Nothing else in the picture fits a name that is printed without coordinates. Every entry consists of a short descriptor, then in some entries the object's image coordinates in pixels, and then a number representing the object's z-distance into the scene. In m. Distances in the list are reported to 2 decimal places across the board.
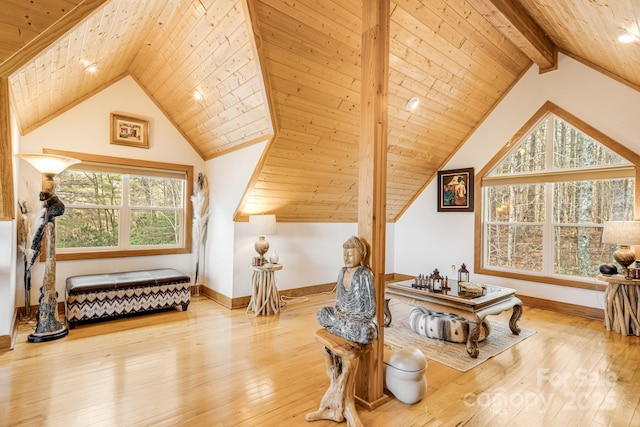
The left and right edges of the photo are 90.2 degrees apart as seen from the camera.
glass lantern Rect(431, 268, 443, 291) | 3.42
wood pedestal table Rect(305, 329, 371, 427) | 1.90
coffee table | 2.87
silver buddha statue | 1.93
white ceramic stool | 2.12
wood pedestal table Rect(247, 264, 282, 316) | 4.03
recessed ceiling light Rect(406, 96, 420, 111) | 3.99
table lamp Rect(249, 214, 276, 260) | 4.10
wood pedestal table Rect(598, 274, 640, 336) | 3.41
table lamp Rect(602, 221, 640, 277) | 3.31
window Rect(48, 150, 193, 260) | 4.11
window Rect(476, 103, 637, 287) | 4.01
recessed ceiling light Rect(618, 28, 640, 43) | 2.69
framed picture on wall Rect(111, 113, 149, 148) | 4.25
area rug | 2.79
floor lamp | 3.04
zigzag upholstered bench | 3.49
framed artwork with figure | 5.17
